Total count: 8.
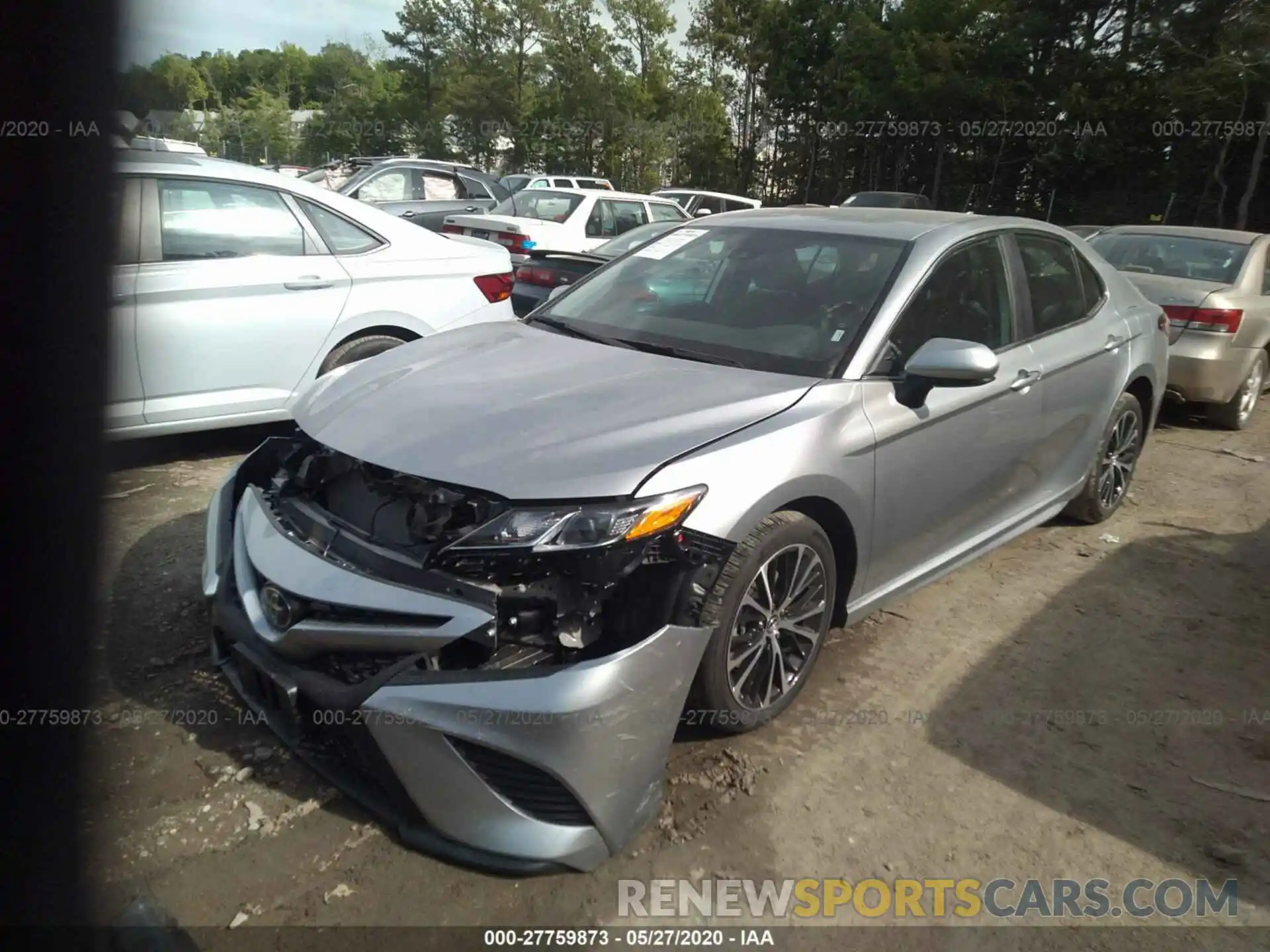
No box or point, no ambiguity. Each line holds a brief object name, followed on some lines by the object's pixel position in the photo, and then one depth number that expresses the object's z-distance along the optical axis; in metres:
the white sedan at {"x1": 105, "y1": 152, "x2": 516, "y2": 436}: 4.74
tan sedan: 6.85
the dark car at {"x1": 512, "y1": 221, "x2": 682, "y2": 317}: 7.82
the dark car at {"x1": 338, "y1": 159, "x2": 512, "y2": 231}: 14.22
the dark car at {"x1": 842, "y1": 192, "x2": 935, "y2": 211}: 19.02
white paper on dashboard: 4.18
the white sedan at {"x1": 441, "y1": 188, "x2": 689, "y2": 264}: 11.47
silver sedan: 2.32
